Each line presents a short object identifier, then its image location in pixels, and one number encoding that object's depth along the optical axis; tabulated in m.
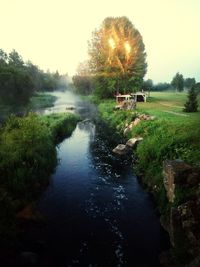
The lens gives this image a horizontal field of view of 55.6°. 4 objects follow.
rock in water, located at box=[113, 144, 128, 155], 22.87
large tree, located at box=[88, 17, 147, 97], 53.32
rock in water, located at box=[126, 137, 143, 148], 23.71
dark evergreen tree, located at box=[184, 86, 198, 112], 31.57
